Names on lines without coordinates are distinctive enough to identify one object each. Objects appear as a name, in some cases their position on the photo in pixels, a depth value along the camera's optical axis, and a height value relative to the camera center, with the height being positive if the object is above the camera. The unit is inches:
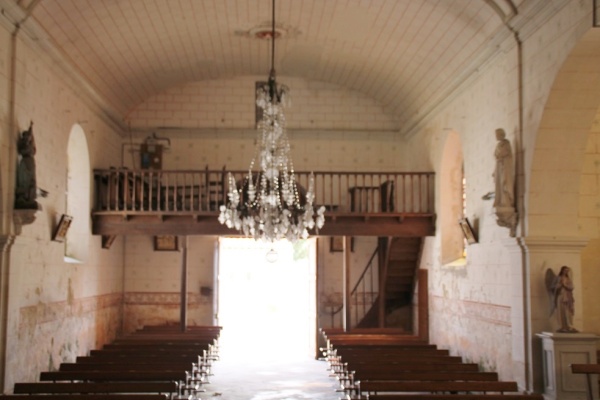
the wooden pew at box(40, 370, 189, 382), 412.8 -54.4
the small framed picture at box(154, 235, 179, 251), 805.9 +36.6
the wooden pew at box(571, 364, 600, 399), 368.5 -44.5
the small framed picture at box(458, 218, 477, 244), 537.6 +34.4
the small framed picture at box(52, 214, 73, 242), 533.6 +35.5
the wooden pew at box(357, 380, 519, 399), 375.2 -54.5
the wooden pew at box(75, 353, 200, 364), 481.1 -52.4
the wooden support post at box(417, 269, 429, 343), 680.4 -25.9
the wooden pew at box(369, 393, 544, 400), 335.3 -54.2
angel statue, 414.3 -12.0
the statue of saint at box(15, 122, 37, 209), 442.0 +59.8
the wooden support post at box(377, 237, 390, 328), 738.2 +3.4
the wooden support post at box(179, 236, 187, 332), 705.6 -7.3
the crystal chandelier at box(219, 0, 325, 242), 463.8 +44.4
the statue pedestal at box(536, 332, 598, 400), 409.4 -43.7
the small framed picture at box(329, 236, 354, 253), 820.0 +36.4
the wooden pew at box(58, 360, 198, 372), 452.0 -53.4
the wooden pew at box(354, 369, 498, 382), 415.8 -54.2
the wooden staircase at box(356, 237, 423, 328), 721.0 +5.5
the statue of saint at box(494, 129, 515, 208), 443.2 +61.6
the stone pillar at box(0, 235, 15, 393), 429.7 -6.2
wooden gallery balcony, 629.9 +52.7
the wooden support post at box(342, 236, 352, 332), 703.1 -4.3
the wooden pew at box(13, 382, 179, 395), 367.2 -53.4
